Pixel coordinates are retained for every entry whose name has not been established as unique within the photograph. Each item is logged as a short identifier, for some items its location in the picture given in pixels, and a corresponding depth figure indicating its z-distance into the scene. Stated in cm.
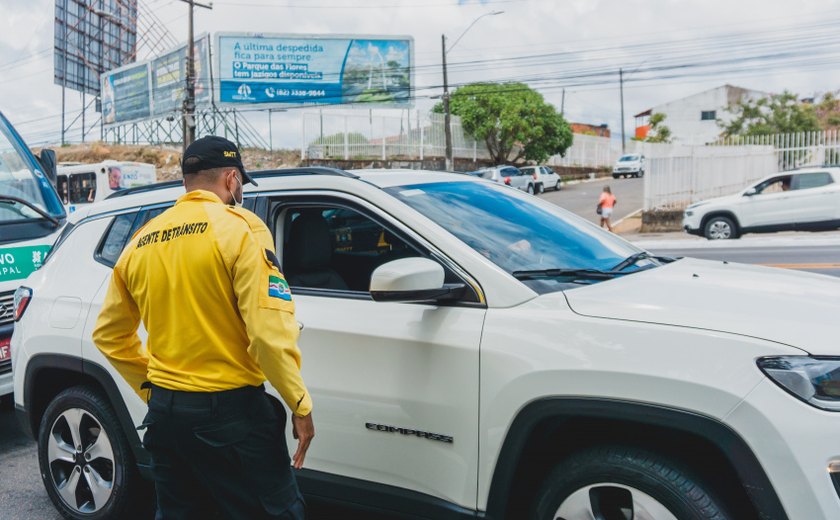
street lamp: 3114
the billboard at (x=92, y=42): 4766
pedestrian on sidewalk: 2150
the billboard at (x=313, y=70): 3788
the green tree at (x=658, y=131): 5200
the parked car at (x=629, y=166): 4453
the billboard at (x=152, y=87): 3859
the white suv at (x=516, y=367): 213
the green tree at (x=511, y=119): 3934
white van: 2228
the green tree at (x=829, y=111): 3762
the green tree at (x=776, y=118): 3381
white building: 5925
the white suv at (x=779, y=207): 1695
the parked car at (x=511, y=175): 3150
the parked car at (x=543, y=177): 3606
